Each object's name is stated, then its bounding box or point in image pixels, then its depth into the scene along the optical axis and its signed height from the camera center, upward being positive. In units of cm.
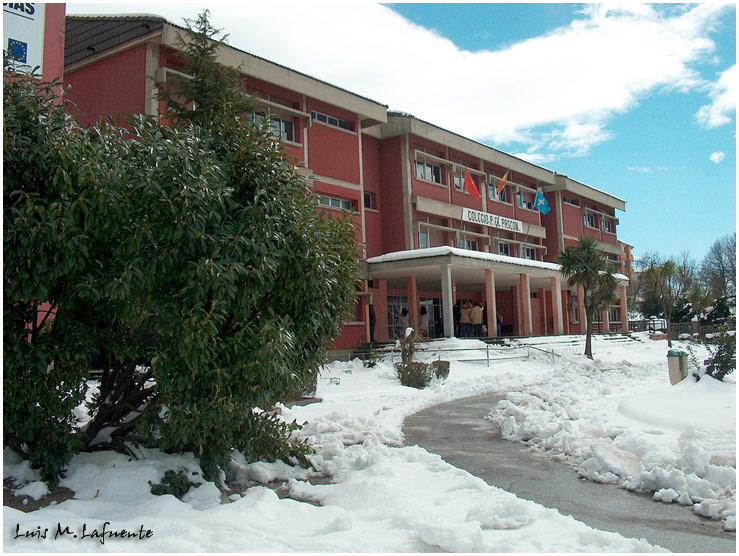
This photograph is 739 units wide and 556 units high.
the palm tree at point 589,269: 2783 +283
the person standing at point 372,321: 2917 +85
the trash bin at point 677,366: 1311 -68
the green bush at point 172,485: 573 -126
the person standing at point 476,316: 2878 +95
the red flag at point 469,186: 3192 +750
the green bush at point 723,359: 1002 -44
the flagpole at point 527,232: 3852 +625
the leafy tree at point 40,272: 533 +63
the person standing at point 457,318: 3067 +94
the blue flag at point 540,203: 3681 +758
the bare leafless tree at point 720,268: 6032 +624
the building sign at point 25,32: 1044 +521
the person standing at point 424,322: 2788 +71
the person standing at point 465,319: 2900 +83
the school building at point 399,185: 2255 +788
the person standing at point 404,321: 2851 +80
